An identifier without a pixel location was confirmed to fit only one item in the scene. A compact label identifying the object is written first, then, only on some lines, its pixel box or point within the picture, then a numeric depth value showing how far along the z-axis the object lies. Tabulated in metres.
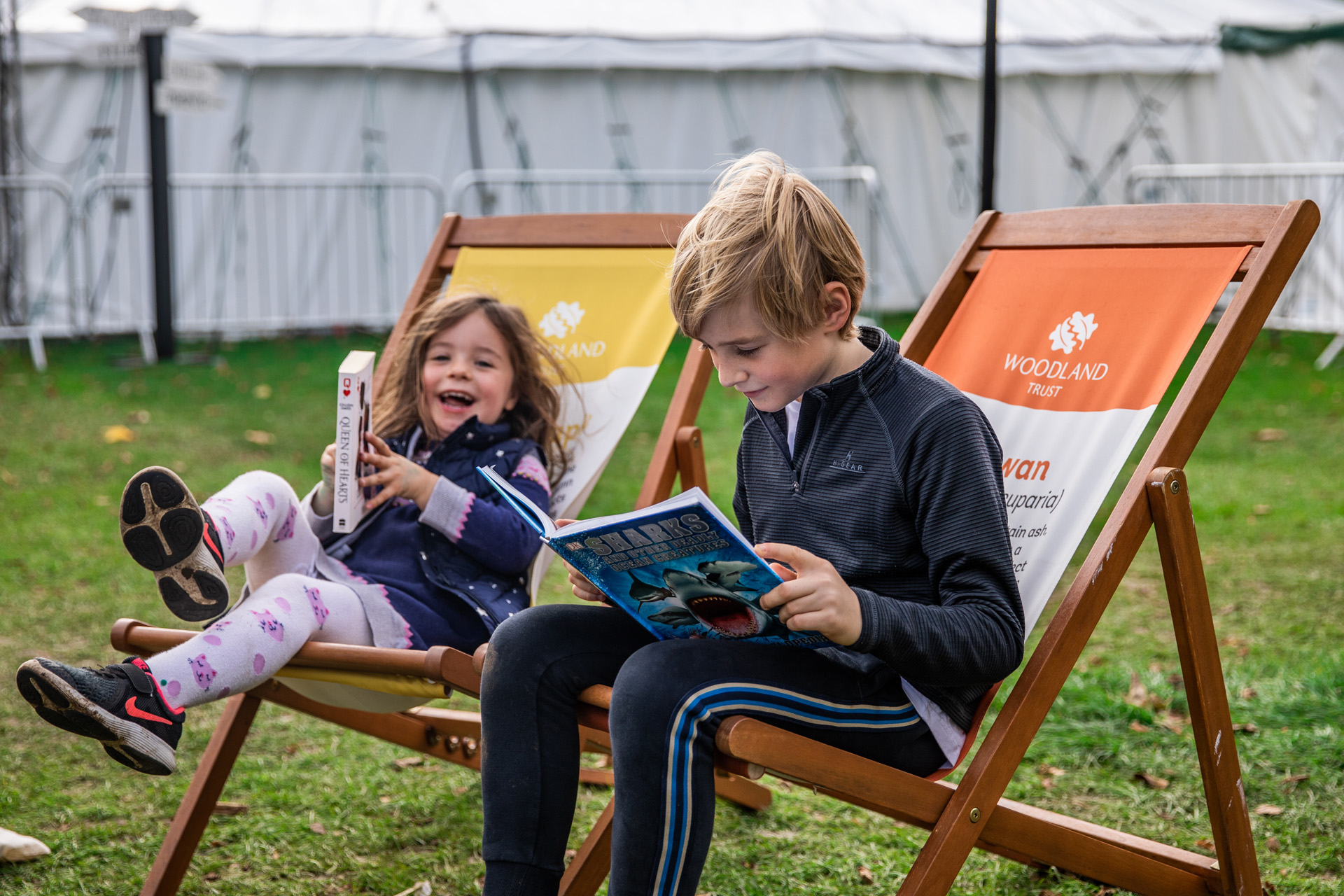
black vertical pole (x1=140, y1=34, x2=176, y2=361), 8.00
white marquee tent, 9.64
